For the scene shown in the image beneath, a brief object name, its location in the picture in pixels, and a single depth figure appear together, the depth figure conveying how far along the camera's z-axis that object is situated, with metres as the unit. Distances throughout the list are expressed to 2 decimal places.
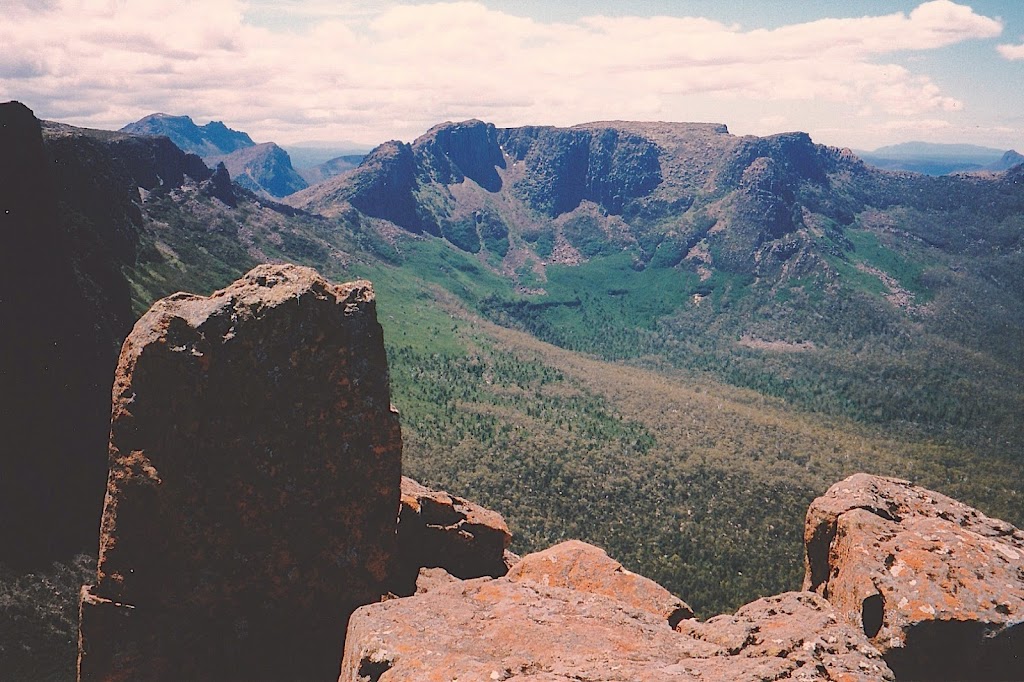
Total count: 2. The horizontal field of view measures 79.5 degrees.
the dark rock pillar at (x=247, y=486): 20.16
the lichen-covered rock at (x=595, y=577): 22.23
